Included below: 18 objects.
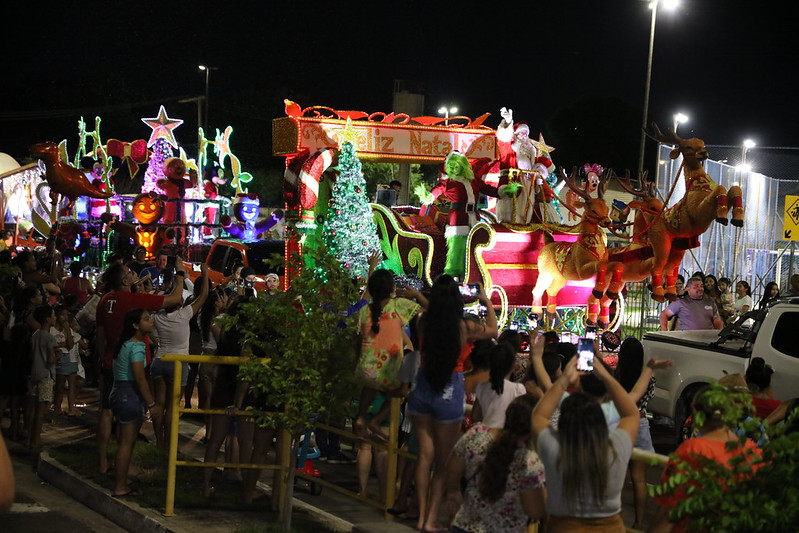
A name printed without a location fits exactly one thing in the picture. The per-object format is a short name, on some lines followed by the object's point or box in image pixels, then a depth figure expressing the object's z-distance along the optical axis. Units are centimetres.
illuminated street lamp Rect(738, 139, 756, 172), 2279
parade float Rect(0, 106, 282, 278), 2533
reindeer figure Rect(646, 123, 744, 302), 1461
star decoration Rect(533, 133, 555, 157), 2073
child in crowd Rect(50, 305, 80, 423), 1280
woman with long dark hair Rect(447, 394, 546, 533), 538
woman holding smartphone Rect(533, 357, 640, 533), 504
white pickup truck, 1111
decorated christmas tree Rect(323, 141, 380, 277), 1989
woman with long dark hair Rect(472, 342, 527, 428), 686
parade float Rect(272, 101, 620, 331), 1752
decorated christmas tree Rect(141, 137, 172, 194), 3262
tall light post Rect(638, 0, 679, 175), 2317
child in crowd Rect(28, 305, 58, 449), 1196
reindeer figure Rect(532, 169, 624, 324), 1678
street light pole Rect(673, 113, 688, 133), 2137
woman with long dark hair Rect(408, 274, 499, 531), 723
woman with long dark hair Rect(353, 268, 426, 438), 803
